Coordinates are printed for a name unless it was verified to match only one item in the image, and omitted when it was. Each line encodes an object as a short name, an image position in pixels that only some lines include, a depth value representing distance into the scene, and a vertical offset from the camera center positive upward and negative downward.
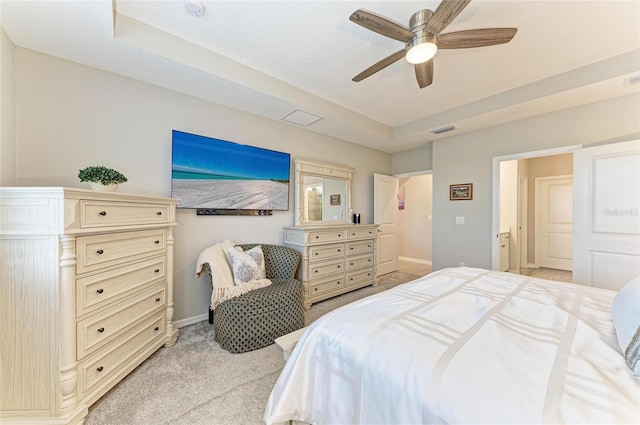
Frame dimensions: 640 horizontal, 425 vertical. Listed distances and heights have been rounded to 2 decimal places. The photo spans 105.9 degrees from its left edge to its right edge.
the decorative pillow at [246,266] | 2.40 -0.56
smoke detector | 1.69 +1.46
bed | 0.70 -0.53
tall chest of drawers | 1.32 -0.53
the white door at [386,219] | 4.65 -0.15
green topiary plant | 1.68 +0.25
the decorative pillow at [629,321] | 0.81 -0.44
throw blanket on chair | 2.23 -0.65
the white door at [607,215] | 2.46 -0.03
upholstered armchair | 2.12 -0.97
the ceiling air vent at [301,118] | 3.08 +1.25
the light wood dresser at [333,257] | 3.16 -0.67
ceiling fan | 1.54 +1.23
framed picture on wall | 3.85 +0.33
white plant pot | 1.70 +0.17
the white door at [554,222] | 4.86 -0.21
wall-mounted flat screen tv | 2.59 +0.44
